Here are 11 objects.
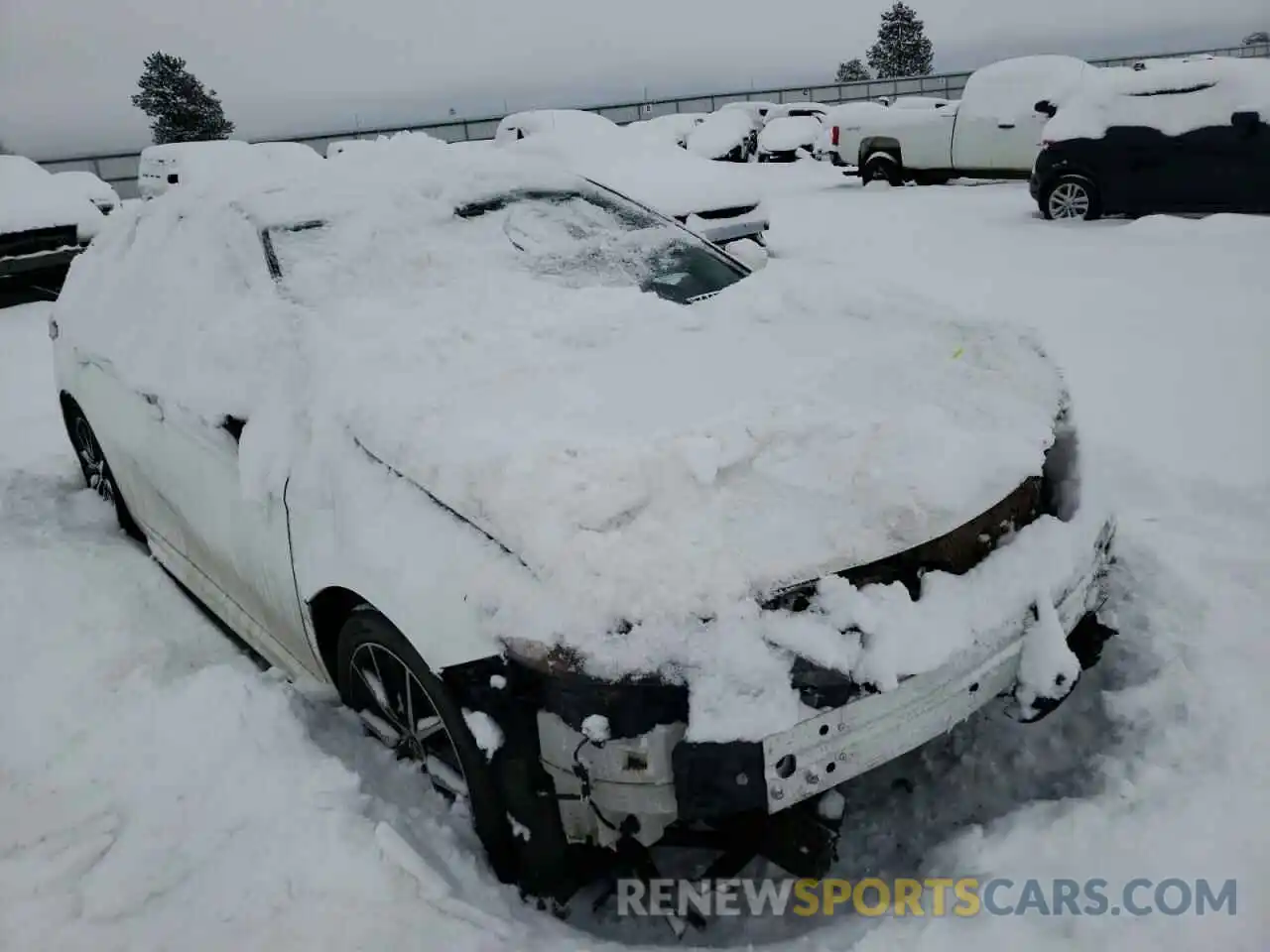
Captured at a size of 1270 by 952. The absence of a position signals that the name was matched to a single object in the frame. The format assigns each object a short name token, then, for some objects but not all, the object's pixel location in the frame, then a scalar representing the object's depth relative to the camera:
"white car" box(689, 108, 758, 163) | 20.91
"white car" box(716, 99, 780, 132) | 23.40
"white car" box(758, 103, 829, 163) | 20.91
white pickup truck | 12.27
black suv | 8.69
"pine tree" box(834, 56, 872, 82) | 54.16
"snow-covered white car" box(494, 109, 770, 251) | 8.38
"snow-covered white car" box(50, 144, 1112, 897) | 1.82
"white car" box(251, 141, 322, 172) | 15.93
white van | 15.59
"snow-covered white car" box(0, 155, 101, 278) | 9.92
